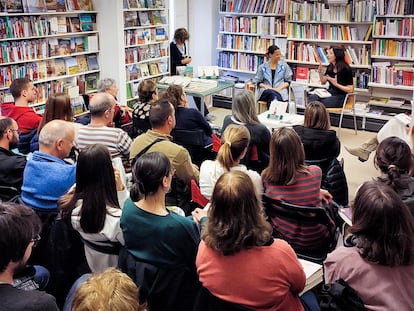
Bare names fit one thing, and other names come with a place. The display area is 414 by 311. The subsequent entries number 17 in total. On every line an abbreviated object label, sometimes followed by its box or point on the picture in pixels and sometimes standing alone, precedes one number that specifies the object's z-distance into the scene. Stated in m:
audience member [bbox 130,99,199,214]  3.30
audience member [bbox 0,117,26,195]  2.98
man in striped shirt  3.56
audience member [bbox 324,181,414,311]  1.79
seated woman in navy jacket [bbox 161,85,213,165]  4.28
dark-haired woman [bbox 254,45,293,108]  6.77
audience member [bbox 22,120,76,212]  2.65
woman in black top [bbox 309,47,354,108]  6.51
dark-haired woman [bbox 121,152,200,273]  2.04
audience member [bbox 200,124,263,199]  3.04
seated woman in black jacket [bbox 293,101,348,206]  3.74
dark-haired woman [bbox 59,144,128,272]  2.25
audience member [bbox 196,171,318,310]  1.77
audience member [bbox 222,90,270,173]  3.95
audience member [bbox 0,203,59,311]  1.48
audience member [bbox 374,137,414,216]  2.57
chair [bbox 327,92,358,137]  6.53
